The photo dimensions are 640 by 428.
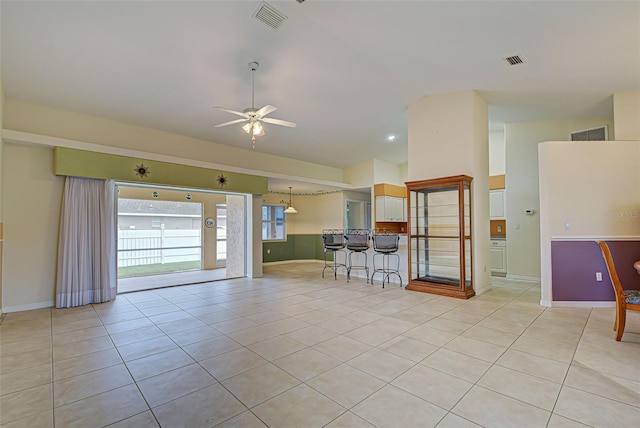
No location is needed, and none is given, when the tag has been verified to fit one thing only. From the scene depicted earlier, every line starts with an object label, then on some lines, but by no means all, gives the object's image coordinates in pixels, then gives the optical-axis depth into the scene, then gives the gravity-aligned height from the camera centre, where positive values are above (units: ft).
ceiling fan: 12.73 +4.72
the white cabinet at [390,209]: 29.07 +1.18
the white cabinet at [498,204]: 23.06 +1.25
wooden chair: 10.06 -2.88
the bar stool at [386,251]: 19.35 -2.17
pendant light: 30.78 +1.13
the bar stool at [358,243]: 20.84 -1.65
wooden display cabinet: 16.70 -1.01
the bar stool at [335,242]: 22.43 -1.71
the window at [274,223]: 32.76 -0.29
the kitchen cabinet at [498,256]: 22.25 -2.87
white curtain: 15.05 -1.21
